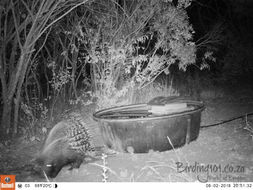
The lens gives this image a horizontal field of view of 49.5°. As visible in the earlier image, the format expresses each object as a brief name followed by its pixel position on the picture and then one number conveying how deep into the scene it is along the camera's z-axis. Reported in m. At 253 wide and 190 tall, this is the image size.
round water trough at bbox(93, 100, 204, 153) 4.29
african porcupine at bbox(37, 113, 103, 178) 4.47
